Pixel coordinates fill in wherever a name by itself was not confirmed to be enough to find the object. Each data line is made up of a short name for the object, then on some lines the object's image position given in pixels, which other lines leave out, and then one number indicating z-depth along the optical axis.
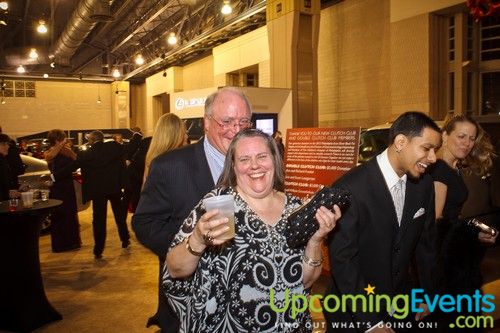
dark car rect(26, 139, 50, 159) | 14.79
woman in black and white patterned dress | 1.57
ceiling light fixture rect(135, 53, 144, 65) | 18.98
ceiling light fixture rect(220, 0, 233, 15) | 11.21
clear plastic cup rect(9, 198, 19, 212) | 3.61
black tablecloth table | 3.64
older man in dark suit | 2.01
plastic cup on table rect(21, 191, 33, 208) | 3.72
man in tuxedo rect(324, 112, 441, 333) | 2.01
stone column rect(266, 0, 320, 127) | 10.85
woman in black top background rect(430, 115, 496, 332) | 2.44
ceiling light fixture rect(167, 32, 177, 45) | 14.93
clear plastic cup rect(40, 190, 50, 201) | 4.24
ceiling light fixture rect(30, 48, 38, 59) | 19.56
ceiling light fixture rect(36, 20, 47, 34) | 12.80
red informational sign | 4.22
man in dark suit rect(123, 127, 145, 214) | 6.48
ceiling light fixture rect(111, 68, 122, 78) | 22.02
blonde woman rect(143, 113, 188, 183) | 4.04
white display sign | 9.92
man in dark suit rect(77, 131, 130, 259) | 5.85
